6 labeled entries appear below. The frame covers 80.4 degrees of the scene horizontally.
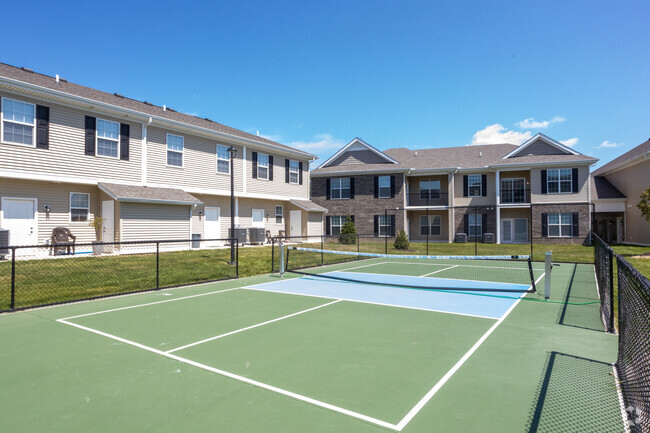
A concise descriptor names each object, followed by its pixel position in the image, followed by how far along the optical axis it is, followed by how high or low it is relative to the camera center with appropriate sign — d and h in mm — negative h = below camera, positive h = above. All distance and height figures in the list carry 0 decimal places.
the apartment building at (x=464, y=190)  28578 +2872
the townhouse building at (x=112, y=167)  15188 +2865
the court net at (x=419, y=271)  11836 -1818
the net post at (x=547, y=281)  9518 -1400
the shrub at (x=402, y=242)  25469 -1086
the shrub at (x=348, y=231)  28125 -417
